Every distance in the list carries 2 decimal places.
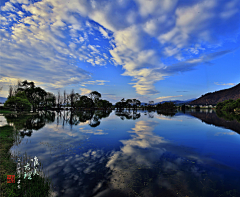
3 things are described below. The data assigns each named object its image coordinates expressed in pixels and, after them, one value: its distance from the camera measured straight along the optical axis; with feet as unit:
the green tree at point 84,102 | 318.08
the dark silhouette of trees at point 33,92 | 240.96
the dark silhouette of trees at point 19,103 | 151.02
